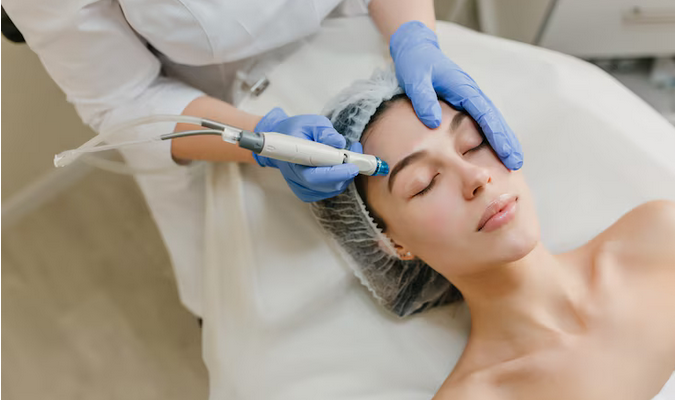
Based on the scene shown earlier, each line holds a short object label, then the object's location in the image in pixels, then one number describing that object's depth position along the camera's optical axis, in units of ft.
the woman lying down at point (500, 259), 3.09
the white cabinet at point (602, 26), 5.16
